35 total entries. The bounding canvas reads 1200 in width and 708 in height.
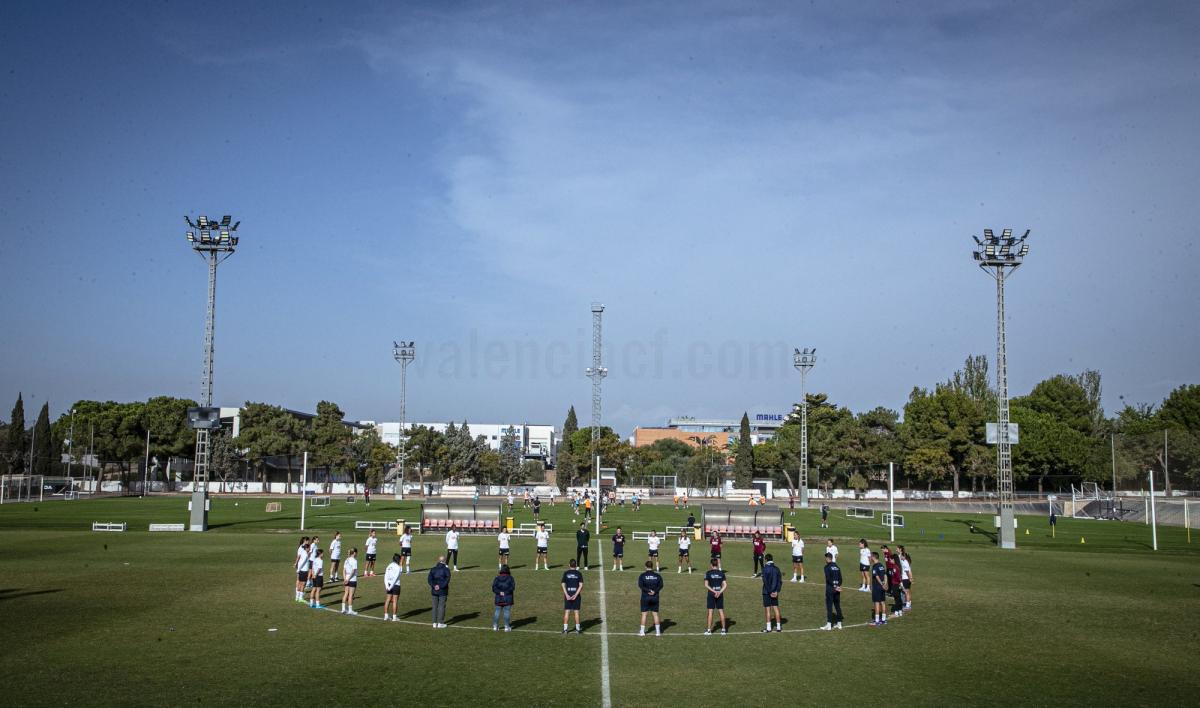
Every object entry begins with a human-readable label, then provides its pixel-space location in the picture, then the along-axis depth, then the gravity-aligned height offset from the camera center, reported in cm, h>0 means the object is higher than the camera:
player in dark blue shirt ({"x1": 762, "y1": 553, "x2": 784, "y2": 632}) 2108 -369
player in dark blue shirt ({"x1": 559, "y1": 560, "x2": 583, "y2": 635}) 2014 -362
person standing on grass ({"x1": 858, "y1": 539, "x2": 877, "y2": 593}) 2759 -402
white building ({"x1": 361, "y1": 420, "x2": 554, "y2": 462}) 19348 -55
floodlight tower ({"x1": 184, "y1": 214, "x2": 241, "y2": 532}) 5012 +1048
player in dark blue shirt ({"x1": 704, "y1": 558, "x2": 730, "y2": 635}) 2047 -366
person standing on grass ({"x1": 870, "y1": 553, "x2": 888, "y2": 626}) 2208 -406
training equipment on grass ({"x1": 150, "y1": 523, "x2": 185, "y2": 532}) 5028 -561
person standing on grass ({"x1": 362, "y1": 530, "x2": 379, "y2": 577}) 2999 -402
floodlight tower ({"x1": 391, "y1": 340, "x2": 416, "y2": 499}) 9644 +886
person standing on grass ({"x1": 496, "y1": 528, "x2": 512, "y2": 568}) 3197 -404
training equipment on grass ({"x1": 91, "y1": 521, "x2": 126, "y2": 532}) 5041 -555
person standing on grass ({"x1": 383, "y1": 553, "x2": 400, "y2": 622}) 2166 -381
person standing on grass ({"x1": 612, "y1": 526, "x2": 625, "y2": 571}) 3272 -436
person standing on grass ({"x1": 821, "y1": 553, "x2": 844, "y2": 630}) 2167 -405
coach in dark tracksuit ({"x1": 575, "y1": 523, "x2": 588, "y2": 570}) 3225 -397
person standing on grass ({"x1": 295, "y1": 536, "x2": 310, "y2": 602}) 2423 -374
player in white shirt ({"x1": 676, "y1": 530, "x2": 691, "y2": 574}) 3400 -464
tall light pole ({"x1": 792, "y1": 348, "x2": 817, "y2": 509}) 7897 +301
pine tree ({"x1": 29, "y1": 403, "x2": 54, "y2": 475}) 12275 -205
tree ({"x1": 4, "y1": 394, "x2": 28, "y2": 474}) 12106 -149
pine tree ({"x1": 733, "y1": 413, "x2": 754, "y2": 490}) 12194 -346
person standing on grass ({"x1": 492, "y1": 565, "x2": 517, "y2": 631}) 2017 -376
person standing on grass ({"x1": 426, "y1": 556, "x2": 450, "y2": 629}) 2042 -365
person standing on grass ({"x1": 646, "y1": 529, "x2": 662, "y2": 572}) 3172 -413
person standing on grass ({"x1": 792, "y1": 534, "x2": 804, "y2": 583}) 3138 -451
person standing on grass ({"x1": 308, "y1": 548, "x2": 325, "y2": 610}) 2347 -401
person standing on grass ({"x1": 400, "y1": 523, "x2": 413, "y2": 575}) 3058 -405
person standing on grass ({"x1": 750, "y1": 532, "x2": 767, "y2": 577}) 3124 -404
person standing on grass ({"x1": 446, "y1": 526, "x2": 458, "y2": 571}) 3138 -430
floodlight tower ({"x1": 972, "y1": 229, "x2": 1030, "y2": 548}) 4781 +460
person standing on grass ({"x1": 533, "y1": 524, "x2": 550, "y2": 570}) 3400 -429
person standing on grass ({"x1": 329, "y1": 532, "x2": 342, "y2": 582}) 2769 -396
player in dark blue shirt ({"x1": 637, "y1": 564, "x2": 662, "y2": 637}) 1997 -356
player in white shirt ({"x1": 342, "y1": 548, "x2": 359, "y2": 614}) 2286 -409
